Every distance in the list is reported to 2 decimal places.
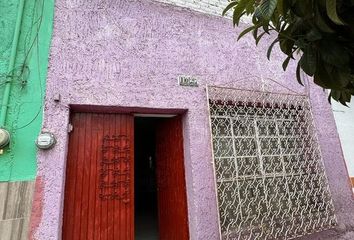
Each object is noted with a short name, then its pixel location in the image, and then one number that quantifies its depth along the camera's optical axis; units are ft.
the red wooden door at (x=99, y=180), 8.53
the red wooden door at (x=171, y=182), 10.12
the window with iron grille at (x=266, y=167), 10.05
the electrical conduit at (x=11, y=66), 7.93
